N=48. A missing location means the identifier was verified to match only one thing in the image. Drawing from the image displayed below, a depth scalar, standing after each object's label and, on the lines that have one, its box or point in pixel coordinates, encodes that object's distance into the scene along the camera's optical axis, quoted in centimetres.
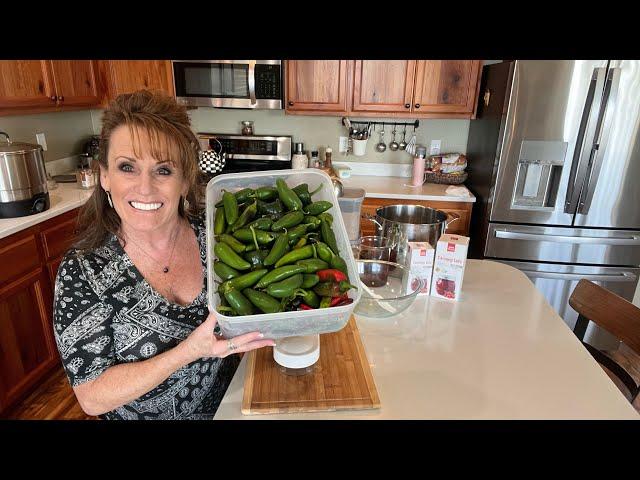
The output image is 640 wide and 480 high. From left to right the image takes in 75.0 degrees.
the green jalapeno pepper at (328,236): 105
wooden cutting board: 98
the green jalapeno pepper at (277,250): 100
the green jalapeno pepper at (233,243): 97
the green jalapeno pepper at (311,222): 106
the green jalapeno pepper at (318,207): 110
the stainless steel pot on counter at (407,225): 164
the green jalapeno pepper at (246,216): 104
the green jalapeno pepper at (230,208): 106
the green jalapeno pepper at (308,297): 91
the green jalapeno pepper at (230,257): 94
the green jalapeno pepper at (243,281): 88
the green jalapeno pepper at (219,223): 104
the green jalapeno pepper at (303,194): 114
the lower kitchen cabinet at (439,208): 306
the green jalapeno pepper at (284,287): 89
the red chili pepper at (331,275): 95
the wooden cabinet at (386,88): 307
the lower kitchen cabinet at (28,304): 211
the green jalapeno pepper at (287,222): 104
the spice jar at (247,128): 363
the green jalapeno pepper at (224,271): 91
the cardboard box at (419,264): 150
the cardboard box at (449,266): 148
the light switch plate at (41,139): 310
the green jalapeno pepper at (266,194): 114
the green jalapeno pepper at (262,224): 104
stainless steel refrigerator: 247
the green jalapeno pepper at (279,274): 93
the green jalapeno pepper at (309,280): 93
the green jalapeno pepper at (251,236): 101
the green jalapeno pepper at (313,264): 95
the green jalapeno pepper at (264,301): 86
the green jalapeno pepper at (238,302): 84
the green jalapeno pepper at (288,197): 110
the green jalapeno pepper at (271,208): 111
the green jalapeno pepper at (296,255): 98
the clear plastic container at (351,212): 213
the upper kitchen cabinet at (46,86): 246
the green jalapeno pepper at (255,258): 98
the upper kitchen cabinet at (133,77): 329
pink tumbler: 329
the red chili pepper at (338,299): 91
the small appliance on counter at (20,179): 210
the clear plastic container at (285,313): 83
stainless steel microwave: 313
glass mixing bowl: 140
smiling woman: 105
